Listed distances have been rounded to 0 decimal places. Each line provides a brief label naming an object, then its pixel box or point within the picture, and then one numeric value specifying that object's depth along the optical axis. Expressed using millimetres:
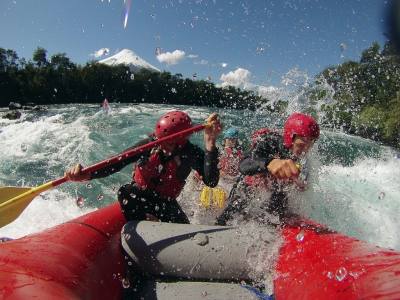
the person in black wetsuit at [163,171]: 3225
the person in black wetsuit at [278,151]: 3062
